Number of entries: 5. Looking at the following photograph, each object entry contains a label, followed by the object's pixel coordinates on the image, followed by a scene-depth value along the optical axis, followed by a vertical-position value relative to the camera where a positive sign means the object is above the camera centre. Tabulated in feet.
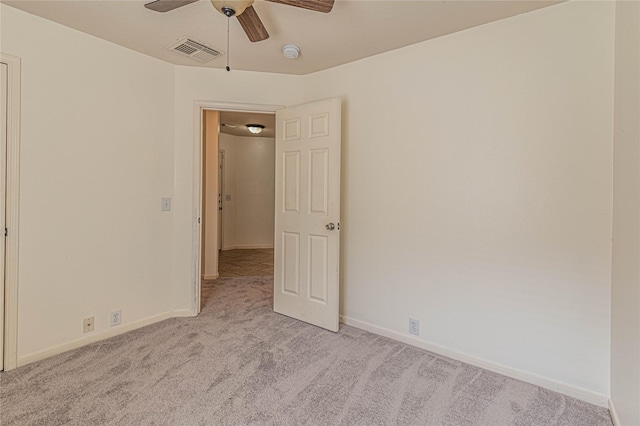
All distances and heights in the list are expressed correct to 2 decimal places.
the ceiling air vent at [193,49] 8.02 +4.45
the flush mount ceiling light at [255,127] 17.97 +5.01
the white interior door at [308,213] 8.82 -0.02
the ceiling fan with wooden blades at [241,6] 5.23 +3.64
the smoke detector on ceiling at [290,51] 8.14 +4.36
